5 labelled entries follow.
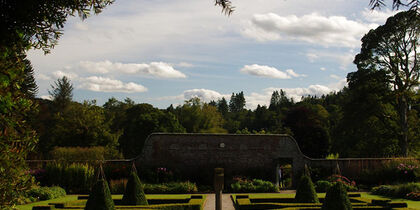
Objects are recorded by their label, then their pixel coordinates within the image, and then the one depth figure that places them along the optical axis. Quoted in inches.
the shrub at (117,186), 713.6
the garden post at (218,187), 436.1
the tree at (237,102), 3671.3
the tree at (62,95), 1536.7
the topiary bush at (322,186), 718.5
